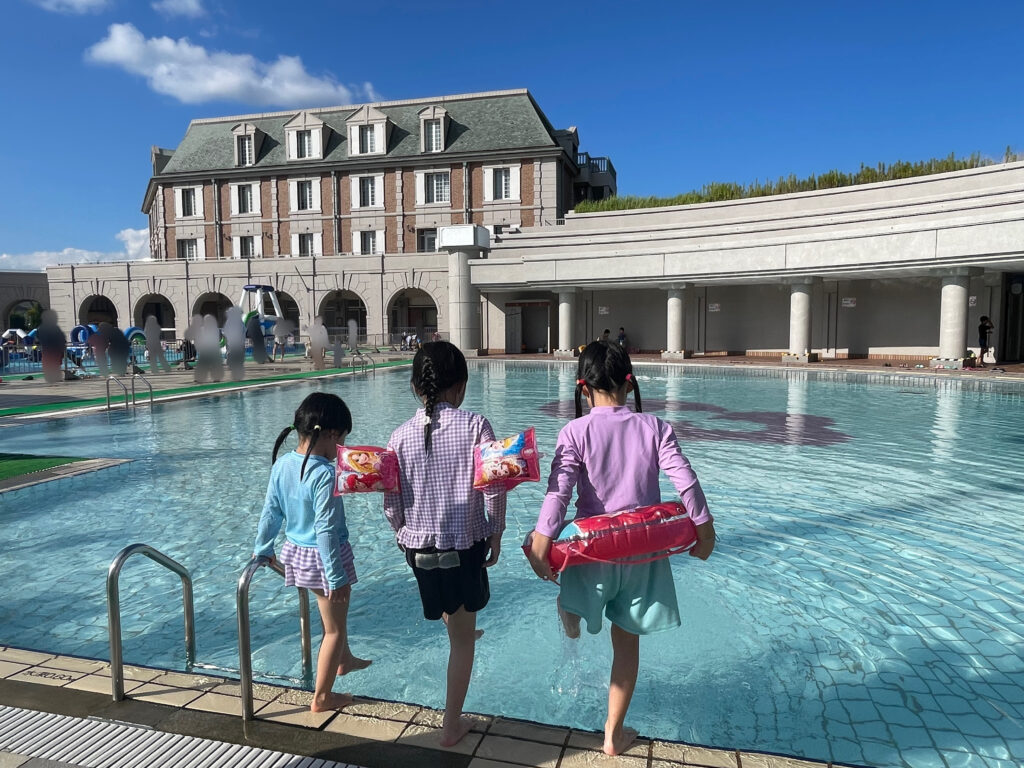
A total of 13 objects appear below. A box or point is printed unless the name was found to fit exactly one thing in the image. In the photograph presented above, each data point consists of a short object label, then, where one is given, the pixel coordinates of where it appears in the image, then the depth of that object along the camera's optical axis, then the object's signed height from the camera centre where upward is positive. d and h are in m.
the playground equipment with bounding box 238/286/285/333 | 34.62 +1.66
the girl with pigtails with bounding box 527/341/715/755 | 2.88 -0.70
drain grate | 2.83 -1.76
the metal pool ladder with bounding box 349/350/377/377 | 26.74 -1.22
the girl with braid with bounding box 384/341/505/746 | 2.98 -0.76
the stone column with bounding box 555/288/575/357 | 32.53 +0.79
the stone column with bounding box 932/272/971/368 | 23.09 +0.46
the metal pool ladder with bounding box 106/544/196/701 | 3.29 -1.36
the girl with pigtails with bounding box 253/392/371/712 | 3.25 -0.93
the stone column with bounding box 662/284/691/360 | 30.31 +0.45
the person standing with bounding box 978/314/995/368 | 24.45 -0.07
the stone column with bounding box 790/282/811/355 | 27.06 +0.61
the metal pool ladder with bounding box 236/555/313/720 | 3.17 -1.42
